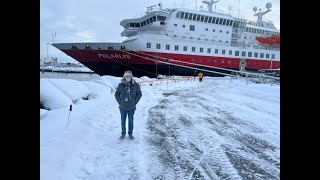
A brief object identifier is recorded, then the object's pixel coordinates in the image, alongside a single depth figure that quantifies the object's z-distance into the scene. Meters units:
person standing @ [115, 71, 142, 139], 4.54
